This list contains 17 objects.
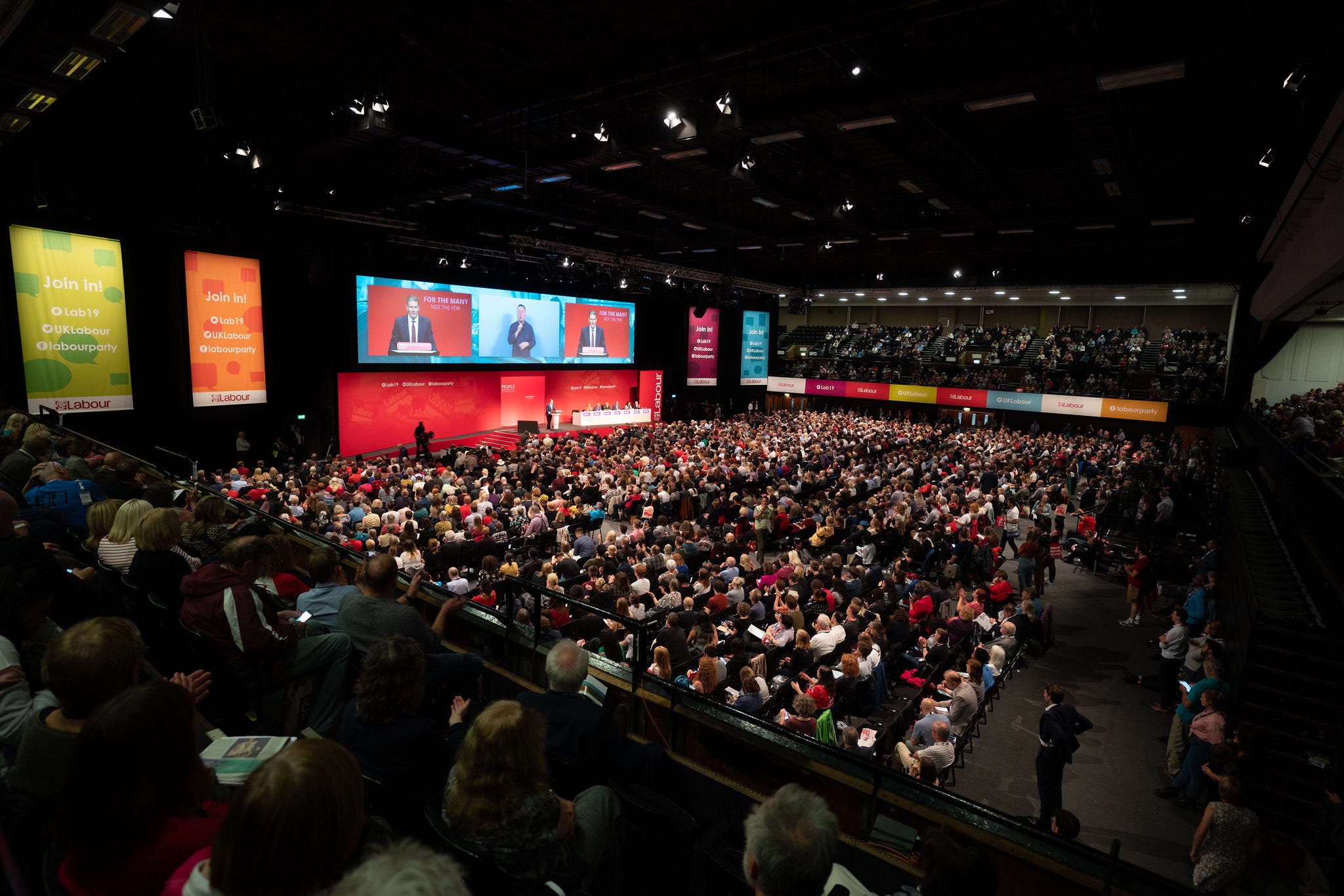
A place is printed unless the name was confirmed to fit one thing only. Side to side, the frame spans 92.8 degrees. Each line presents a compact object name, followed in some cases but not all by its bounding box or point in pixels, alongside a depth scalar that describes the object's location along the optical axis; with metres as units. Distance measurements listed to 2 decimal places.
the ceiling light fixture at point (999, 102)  6.54
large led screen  16.86
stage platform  19.81
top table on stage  22.64
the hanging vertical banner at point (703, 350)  27.12
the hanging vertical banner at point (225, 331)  12.77
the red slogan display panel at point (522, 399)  21.88
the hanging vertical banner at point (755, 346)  29.55
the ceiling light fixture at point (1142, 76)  5.64
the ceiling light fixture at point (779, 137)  7.89
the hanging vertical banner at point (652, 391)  26.19
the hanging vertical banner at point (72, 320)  10.36
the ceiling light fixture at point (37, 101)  5.05
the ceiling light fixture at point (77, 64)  4.45
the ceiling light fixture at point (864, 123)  7.25
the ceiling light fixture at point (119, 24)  3.90
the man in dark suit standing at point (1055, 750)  4.81
